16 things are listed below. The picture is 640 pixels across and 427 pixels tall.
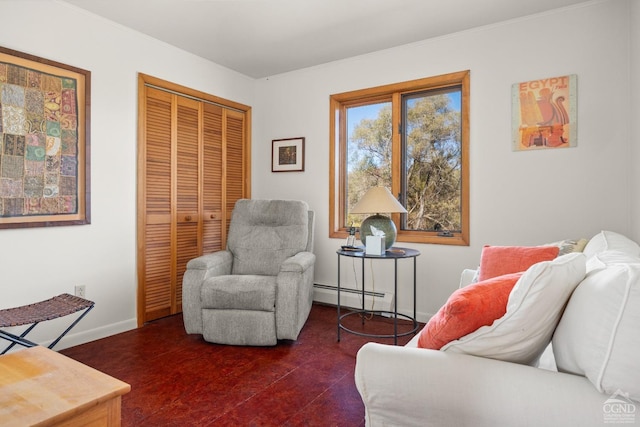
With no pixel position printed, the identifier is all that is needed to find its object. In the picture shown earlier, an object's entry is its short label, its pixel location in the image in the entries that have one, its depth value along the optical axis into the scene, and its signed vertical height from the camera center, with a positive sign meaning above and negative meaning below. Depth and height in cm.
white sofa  84 -43
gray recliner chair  259 -64
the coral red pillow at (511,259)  192 -25
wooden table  109 -58
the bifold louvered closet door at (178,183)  315 +26
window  317 +53
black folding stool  195 -57
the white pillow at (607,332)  83 -29
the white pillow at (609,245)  163 -16
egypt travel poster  263 +71
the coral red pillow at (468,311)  104 -28
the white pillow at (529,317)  100 -29
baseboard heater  340 -82
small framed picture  390 +59
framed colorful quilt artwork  234 +46
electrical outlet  269 -58
